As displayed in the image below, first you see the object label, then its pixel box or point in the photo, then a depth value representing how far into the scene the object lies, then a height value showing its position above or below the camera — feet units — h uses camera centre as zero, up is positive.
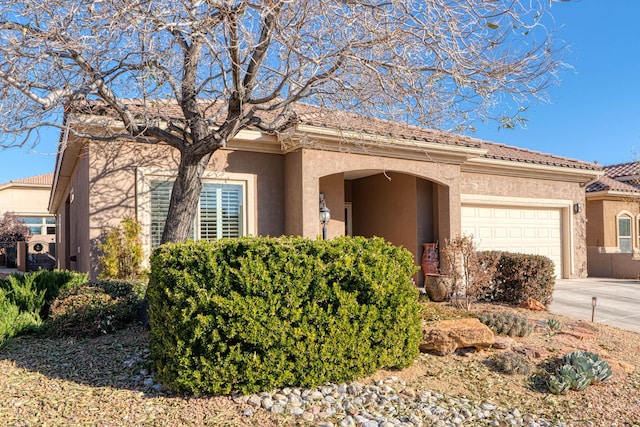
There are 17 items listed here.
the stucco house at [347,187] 33.58 +4.13
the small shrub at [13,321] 22.34 -4.00
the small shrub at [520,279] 32.94 -3.19
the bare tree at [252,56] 20.12 +8.35
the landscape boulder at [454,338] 20.18 -4.39
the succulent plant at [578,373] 17.48 -5.25
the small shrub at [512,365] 18.79 -5.18
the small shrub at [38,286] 26.66 -2.77
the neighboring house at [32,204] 107.76 +8.14
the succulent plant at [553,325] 25.30 -4.90
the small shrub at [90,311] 22.81 -3.51
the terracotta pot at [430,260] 42.68 -2.30
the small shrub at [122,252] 32.01 -0.95
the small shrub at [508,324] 23.45 -4.48
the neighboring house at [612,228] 60.18 +0.57
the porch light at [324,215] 37.52 +1.60
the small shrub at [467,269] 30.22 -2.32
